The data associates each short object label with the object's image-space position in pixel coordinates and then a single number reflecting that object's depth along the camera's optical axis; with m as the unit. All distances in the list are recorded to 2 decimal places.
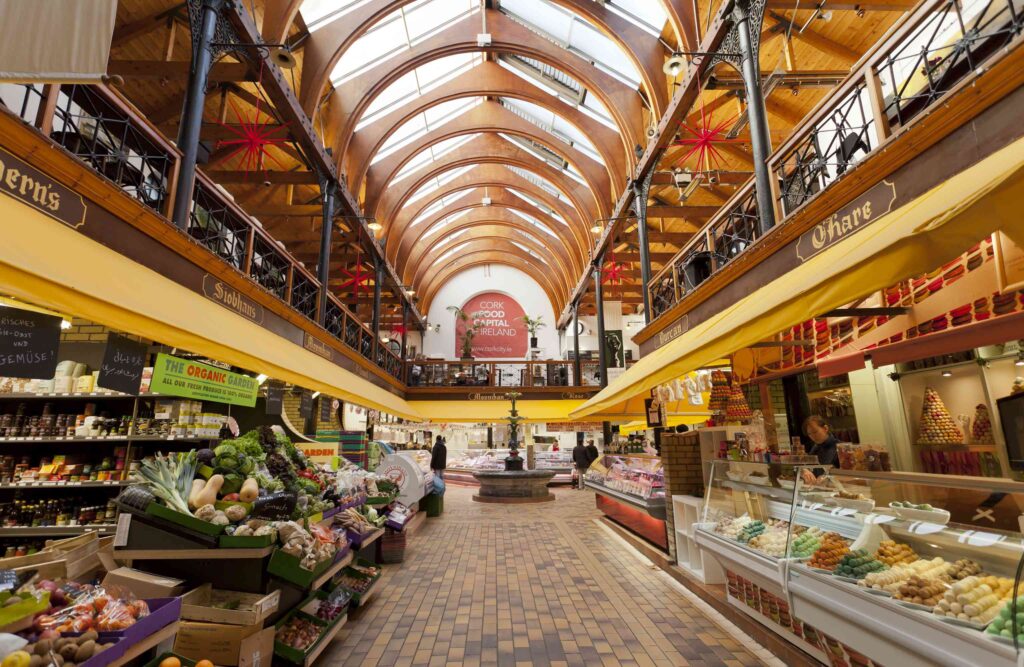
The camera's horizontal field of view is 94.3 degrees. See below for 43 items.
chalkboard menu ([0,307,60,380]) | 3.02
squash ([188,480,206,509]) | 2.86
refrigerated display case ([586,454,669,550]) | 6.13
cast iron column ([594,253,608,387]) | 14.15
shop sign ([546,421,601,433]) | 21.45
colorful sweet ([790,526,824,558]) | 2.72
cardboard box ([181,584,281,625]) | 2.54
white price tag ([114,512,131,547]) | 2.67
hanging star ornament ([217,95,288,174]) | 7.12
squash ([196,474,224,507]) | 2.88
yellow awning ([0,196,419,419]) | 2.27
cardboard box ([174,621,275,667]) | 2.49
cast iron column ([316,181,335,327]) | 9.11
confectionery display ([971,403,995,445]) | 5.42
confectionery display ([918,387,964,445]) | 5.85
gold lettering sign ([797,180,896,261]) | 3.46
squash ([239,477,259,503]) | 3.04
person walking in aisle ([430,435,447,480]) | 11.29
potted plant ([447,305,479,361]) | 24.27
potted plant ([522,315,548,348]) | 24.69
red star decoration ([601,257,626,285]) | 14.22
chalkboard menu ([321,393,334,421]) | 10.83
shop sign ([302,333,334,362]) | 8.32
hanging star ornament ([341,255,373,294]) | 12.47
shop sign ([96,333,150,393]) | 3.49
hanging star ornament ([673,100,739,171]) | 7.16
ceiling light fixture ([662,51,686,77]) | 6.94
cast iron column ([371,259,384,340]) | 13.80
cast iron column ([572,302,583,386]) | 17.36
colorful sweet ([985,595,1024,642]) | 1.60
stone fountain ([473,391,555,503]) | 11.84
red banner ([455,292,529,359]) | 25.55
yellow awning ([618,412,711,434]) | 10.38
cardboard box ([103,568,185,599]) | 2.49
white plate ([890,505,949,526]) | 2.22
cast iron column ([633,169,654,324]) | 9.49
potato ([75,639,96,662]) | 1.62
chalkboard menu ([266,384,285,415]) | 6.63
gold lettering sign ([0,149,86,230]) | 2.98
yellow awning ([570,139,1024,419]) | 1.67
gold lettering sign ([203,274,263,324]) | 5.28
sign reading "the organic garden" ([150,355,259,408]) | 3.85
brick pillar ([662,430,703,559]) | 5.51
